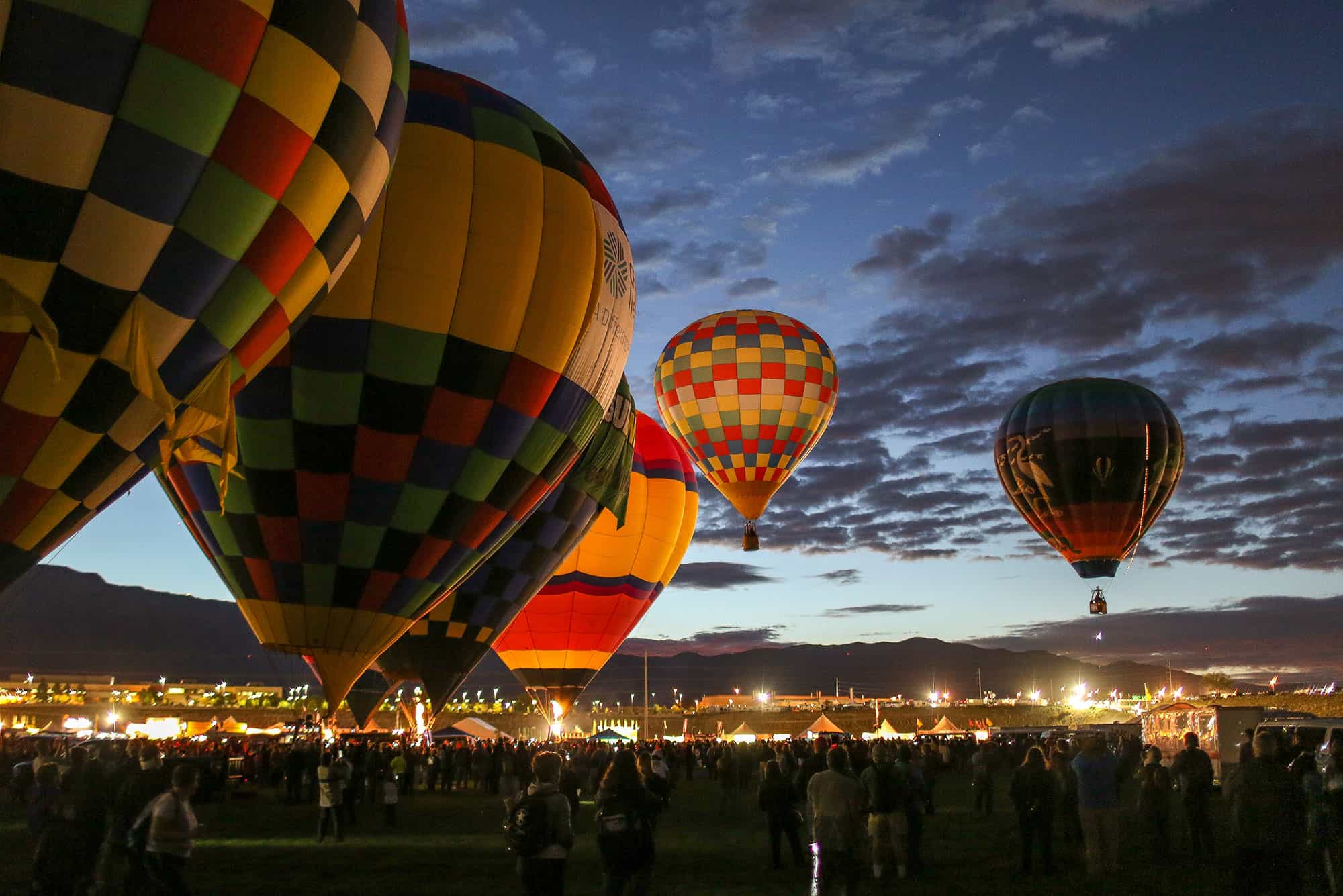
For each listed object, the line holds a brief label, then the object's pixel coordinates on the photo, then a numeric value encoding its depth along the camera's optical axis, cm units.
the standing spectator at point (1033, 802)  940
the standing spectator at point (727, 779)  1692
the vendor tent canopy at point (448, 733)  3149
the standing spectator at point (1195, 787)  993
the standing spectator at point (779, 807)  998
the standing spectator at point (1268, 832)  589
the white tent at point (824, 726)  4112
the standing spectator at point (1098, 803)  889
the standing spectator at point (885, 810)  887
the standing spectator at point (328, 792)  1203
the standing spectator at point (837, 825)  680
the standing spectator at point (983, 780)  1570
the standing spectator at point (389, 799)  1427
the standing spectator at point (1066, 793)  1068
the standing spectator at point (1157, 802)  1027
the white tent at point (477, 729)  3319
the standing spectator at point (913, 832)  953
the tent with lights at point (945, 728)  5333
